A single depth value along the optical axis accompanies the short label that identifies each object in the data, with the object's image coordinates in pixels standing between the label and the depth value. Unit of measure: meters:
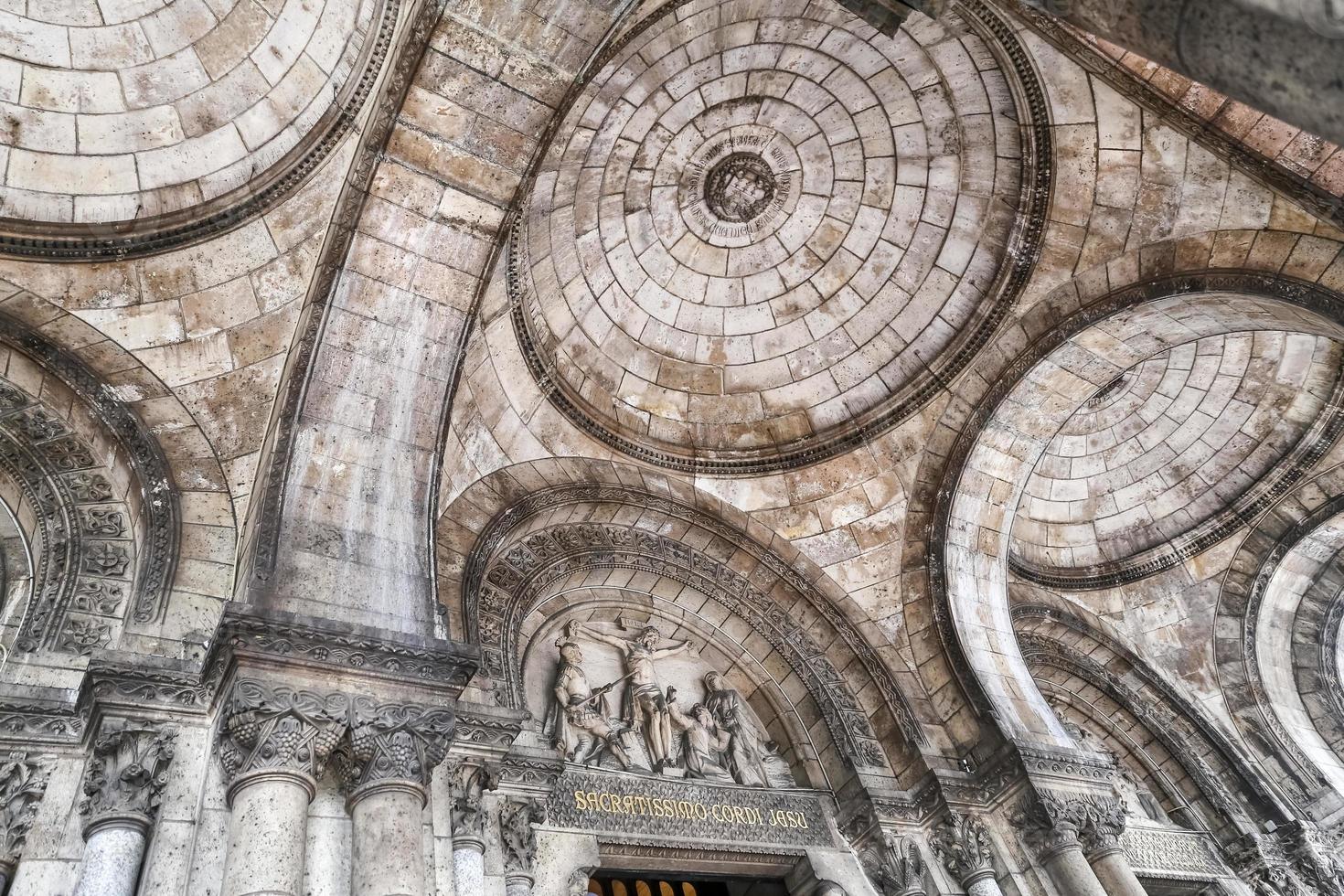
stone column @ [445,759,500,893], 5.17
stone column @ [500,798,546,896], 5.51
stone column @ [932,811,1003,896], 7.00
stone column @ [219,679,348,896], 3.83
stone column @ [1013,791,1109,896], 6.68
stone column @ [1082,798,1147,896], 6.80
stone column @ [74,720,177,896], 4.16
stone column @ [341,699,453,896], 4.01
